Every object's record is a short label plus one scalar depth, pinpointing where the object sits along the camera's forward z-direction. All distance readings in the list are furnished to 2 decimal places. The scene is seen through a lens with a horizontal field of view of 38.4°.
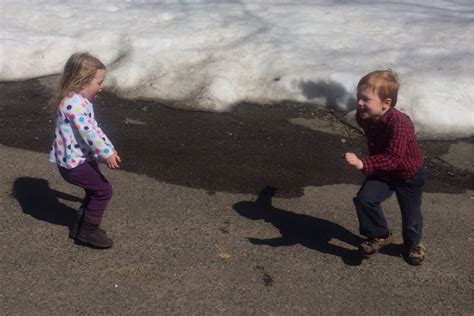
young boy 4.07
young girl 4.15
